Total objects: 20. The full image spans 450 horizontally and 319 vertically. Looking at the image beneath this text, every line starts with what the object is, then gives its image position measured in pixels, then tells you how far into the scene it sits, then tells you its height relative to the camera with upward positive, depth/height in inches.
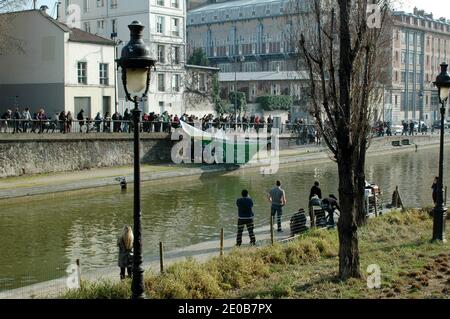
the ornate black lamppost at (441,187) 665.0 -79.0
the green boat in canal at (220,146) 1727.4 -81.2
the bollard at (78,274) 512.2 -128.5
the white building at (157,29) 2596.0 +372.7
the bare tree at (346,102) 504.1 +11.8
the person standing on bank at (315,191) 868.0 -102.6
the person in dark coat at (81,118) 1592.3 -3.4
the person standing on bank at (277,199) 831.1 -109.6
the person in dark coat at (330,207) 813.9 -119.3
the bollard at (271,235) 678.5 -128.0
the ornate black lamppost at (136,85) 370.9 +18.8
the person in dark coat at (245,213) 730.2 -114.5
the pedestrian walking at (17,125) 1425.7 -18.9
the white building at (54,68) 1860.2 +147.4
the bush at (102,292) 456.4 -127.8
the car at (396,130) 2955.2 -64.2
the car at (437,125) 3454.7 -48.2
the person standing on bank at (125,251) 557.0 -119.5
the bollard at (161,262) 542.9 -125.1
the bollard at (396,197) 992.4 -126.9
